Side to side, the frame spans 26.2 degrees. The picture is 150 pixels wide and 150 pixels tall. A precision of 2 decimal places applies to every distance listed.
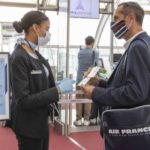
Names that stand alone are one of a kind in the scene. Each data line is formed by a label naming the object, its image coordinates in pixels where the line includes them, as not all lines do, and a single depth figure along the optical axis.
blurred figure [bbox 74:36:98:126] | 5.33
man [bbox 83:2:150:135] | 1.77
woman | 2.01
